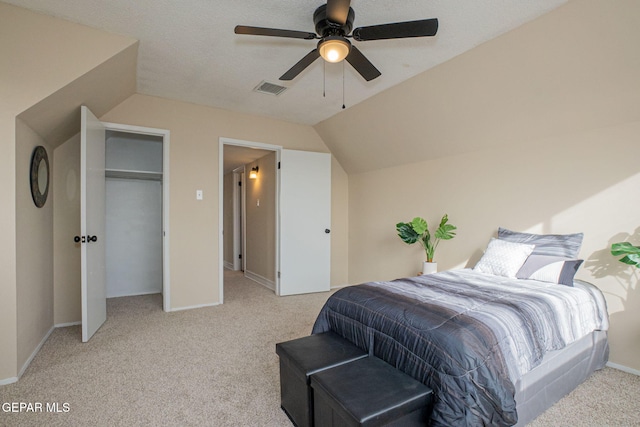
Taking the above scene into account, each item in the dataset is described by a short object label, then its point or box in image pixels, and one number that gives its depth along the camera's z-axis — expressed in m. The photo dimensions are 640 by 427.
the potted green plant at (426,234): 3.57
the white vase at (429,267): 3.62
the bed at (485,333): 1.41
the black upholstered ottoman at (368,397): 1.28
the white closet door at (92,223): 2.81
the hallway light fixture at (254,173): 5.58
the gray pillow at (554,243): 2.53
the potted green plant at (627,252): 2.08
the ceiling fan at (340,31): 1.76
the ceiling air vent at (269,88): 3.37
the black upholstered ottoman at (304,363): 1.63
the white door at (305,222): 4.54
